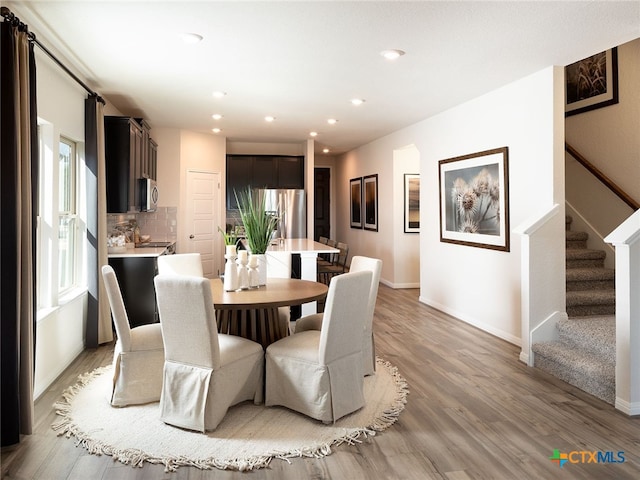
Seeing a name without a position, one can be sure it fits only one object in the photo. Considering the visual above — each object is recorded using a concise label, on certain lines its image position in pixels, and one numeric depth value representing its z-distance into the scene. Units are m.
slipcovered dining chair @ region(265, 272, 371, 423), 2.86
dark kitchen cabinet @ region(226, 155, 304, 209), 8.76
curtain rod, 2.70
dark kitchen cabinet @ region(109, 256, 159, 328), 5.15
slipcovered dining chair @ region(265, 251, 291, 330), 5.13
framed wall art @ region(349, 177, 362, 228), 9.58
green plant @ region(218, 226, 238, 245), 3.70
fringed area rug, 2.52
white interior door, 7.84
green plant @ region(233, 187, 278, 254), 3.67
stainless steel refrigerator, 8.59
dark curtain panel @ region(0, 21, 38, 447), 2.62
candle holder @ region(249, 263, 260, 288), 3.66
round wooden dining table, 3.23
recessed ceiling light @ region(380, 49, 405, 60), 3.68
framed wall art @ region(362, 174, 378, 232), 8.70
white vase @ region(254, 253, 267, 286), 3.74
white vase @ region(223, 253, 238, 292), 3.53
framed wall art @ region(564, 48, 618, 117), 5.23
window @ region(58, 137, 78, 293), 4.31
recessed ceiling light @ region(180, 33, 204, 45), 3.36
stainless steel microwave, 5.97
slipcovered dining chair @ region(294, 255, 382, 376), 3.65
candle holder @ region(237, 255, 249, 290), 3.59
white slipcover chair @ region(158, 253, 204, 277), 4.07
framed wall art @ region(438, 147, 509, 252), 4.86
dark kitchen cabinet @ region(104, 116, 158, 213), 5.19
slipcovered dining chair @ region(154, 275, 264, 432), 2.72
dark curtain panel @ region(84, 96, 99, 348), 4.55
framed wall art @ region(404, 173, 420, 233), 7.95
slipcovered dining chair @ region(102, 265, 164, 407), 3.15
